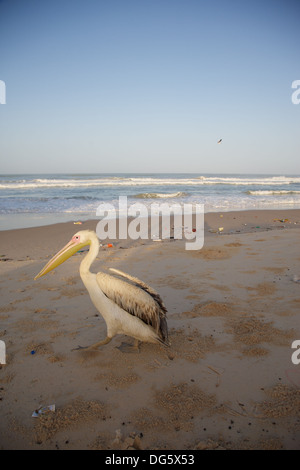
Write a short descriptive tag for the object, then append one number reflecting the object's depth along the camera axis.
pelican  3.14
